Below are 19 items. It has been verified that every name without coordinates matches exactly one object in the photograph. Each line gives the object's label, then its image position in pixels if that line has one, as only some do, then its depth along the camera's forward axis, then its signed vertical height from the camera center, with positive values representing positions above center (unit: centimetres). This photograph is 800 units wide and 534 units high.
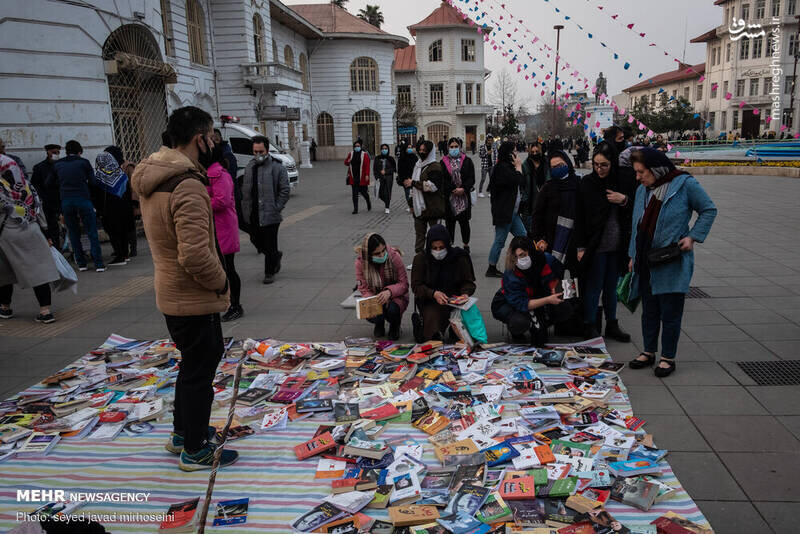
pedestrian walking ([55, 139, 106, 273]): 866 -32
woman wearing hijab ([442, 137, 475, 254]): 848 -46
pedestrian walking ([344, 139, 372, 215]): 1439 -26
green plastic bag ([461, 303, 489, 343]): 534 -159
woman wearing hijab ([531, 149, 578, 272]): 562 -60
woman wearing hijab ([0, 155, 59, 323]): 599 -67
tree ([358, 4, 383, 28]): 6088 +1537
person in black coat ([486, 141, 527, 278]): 790 -57
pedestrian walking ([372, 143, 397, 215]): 1473 -37
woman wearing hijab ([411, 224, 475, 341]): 549 -117
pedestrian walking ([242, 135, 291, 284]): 768 -36
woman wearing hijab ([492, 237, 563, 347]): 529 -130
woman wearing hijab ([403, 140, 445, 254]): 823 -51
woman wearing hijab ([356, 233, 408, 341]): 561 -117
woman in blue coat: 438 -72
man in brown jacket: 310 -54
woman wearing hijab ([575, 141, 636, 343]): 528 -71
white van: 1914 +86
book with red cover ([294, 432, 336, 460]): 362 -183
